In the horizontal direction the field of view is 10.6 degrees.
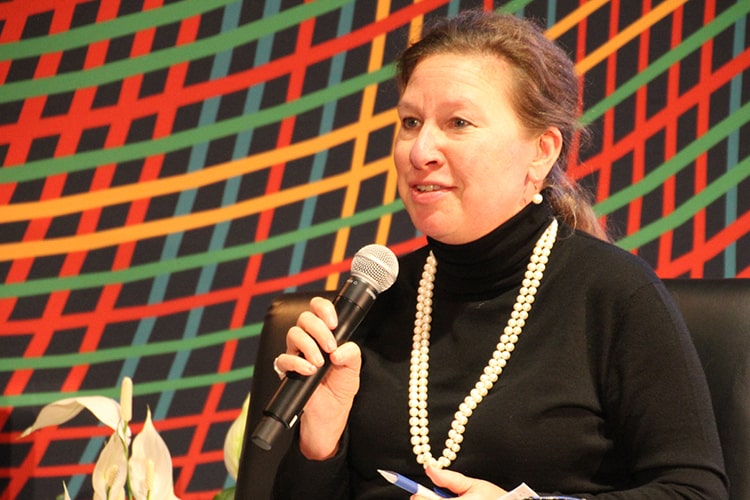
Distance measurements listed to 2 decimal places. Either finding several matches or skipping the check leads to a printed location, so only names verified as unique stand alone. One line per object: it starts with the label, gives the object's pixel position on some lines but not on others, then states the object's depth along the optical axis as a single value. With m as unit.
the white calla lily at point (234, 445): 4.10
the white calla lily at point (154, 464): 3.93
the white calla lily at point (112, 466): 3.86
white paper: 3.56
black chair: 3.73
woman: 3.67
